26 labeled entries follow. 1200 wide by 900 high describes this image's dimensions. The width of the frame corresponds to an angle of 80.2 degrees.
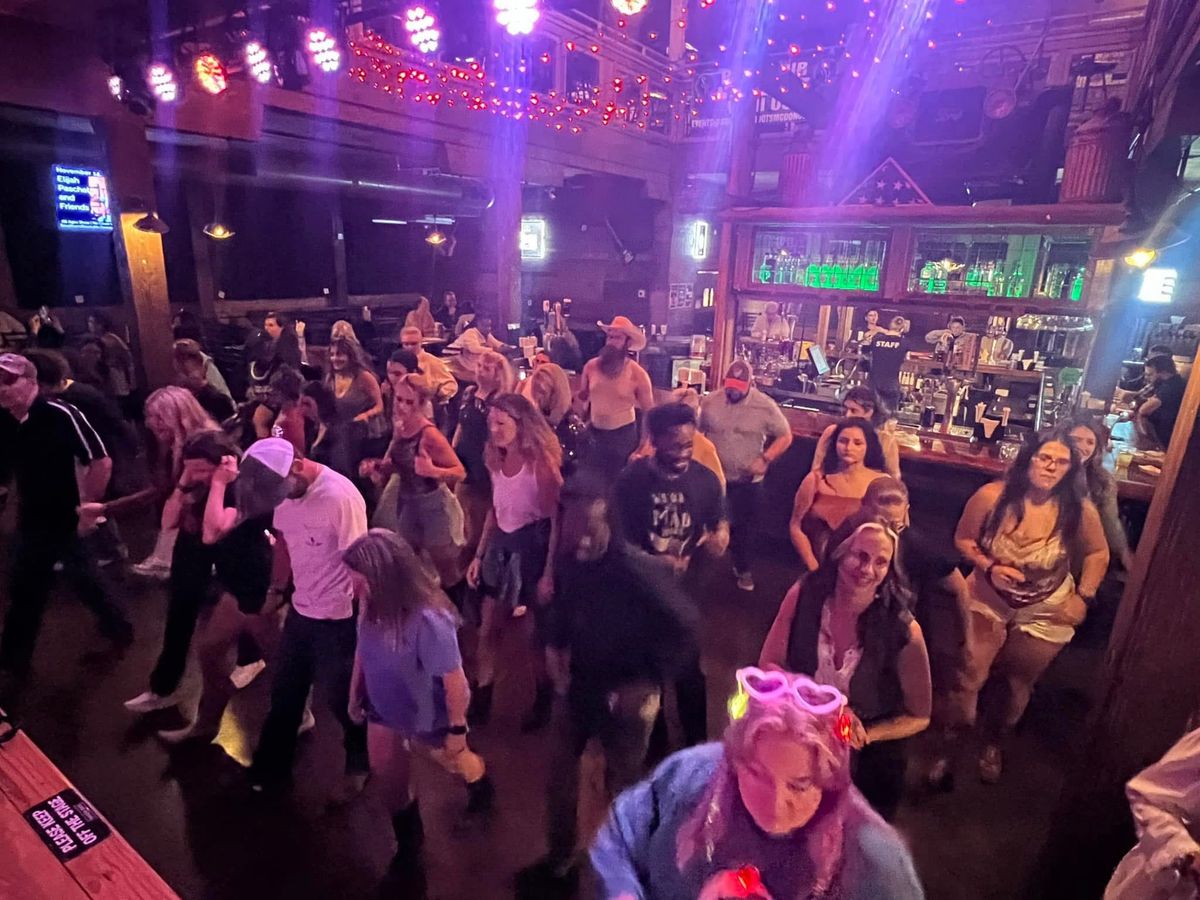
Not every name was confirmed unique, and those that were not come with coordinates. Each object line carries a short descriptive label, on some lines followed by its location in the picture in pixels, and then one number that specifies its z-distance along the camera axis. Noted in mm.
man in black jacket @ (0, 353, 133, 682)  3213
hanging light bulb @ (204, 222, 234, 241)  7972
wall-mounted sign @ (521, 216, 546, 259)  9867
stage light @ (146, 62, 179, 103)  4609
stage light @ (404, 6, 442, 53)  4191
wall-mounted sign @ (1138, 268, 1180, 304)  5633
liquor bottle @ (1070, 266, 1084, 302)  4422
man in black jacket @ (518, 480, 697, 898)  2574
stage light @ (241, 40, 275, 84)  4449
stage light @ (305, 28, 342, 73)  4258
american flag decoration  4879
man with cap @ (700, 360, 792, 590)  3912
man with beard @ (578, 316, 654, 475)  4008
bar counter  3936
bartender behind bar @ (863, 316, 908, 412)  5027
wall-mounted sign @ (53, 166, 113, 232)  5406
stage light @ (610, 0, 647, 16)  4422
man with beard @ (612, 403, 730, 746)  2865
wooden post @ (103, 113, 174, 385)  5059
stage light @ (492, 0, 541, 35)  3602
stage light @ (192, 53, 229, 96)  4641
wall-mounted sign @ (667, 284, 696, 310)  10419
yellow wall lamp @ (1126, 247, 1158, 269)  4763
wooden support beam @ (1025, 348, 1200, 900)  1737
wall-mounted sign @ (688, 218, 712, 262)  10977
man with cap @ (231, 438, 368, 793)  2672
